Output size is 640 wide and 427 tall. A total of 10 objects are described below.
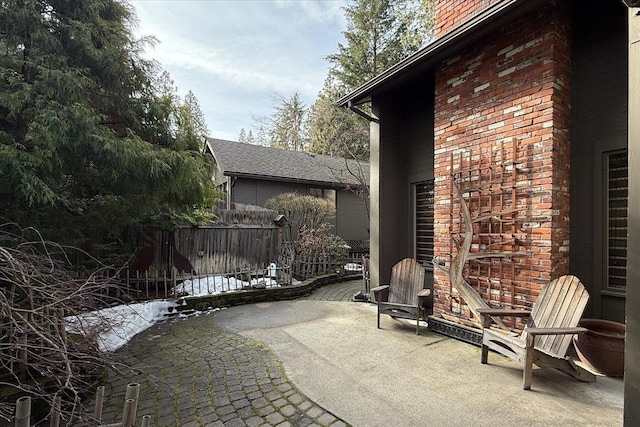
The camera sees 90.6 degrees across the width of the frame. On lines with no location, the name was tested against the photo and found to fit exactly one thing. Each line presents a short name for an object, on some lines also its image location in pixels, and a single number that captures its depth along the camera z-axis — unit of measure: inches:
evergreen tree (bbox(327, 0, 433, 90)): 608.4
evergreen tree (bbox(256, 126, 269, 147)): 1018.3
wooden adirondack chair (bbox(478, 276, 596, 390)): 119.3
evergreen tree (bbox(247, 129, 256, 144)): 1233.8
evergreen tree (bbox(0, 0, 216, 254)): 160.4
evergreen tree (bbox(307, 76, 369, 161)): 572.1
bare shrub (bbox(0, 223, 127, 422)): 66.3
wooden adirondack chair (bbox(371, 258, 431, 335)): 185.3
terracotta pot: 126.5
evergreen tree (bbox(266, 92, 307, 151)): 960.9
